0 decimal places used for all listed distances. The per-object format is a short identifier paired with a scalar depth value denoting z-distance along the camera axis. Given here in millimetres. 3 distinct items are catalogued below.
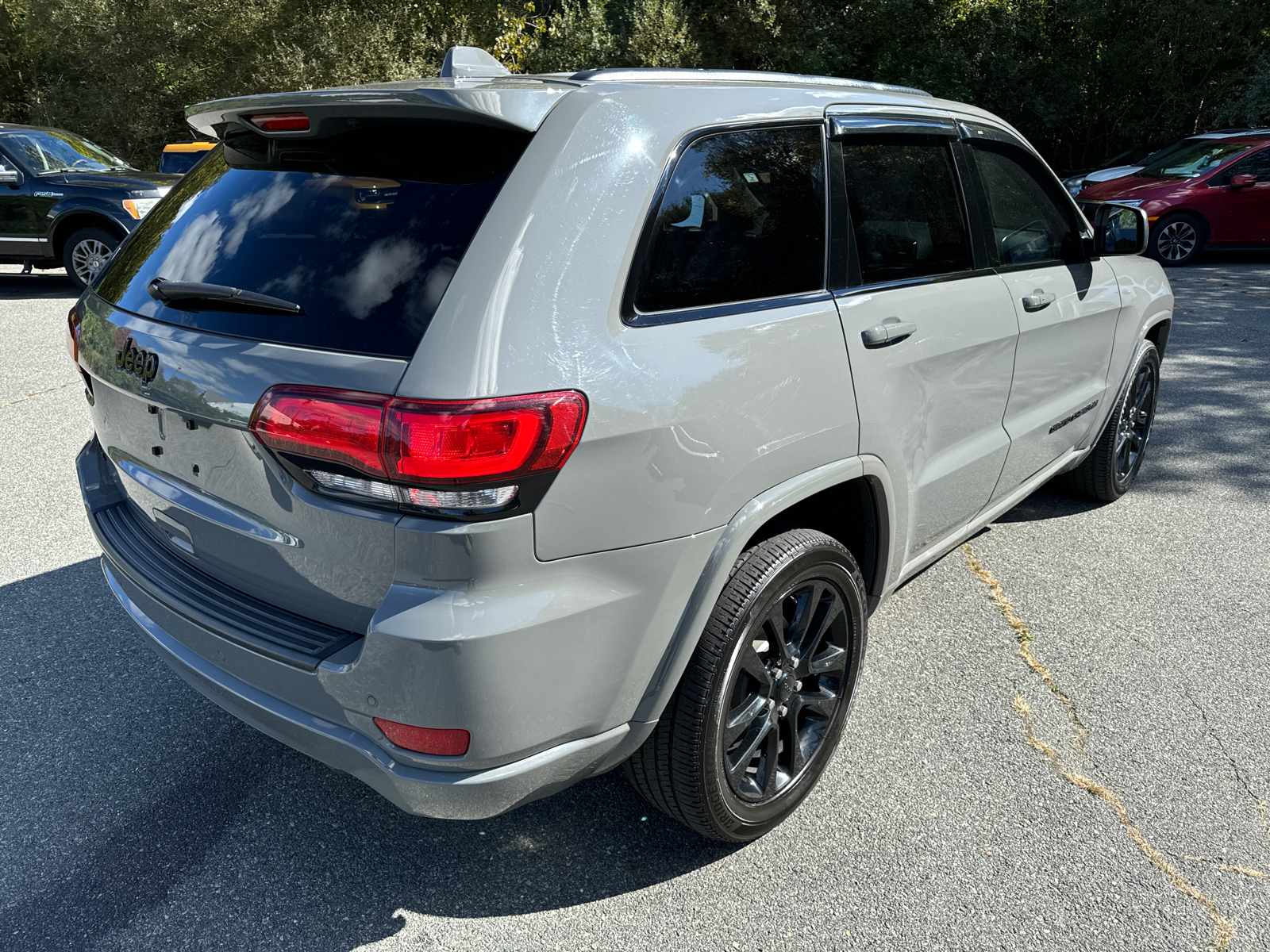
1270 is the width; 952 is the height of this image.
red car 11633
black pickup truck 10125
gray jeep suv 1816
